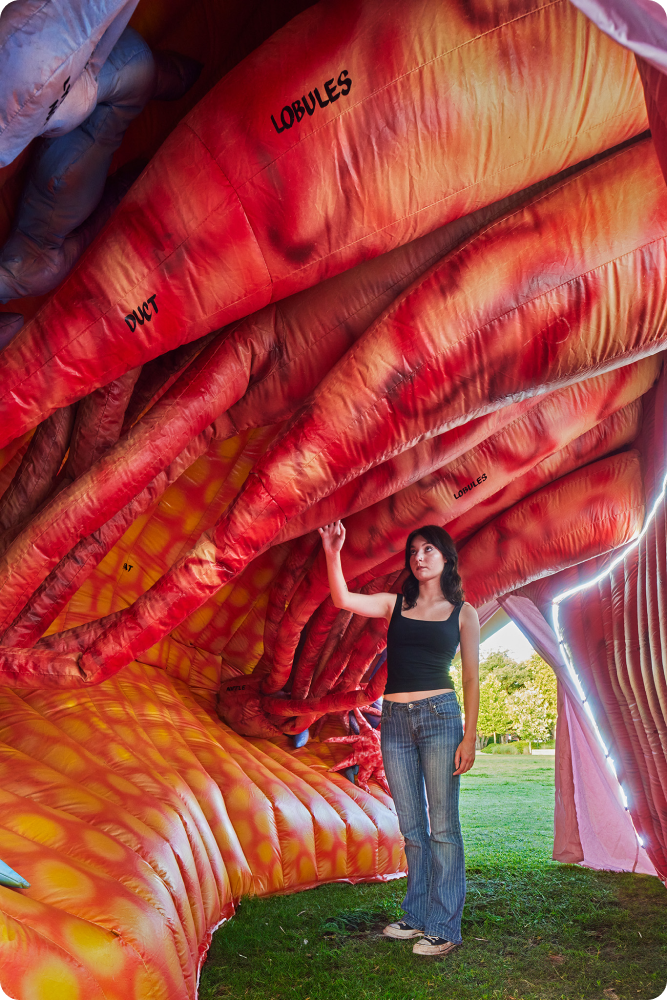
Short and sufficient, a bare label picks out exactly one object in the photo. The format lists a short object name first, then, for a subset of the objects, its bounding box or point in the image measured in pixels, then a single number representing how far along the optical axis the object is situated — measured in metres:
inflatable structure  1.55
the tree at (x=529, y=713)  16.02
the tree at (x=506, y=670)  16.72
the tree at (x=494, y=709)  16.42
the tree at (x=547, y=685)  16.05
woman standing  1.98
